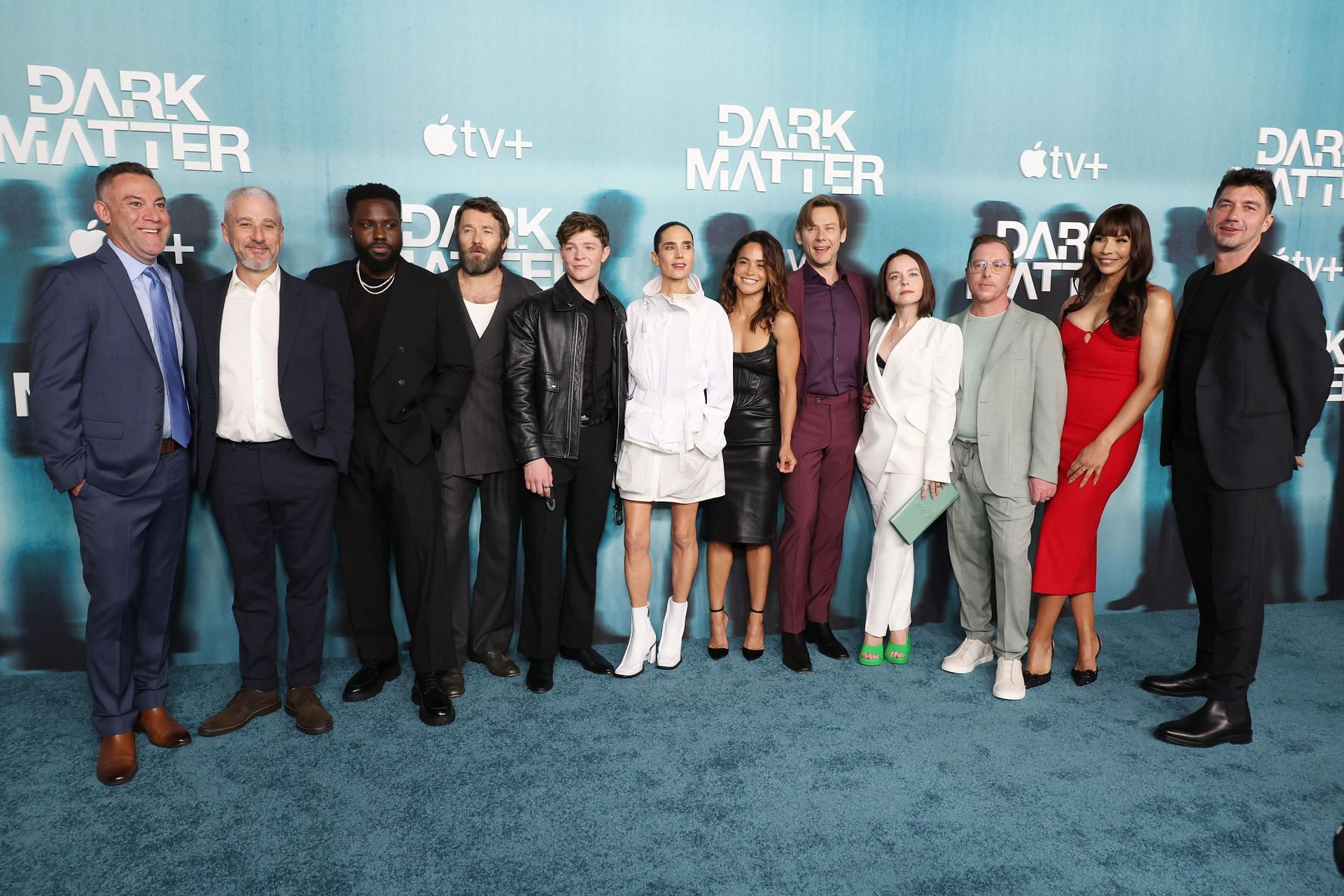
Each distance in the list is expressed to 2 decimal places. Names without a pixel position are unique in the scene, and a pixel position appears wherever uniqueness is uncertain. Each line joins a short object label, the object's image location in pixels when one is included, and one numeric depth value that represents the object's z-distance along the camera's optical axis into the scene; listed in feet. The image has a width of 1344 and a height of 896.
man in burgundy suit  12.49
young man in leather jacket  11.34
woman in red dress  11.29
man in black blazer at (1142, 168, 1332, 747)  9.93
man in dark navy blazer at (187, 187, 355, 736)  10.03
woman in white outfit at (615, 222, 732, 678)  11.66
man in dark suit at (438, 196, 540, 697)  11.56
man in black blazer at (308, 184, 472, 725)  10.68
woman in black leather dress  12.14
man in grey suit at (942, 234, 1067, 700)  11.48
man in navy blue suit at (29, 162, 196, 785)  9.05
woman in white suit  11.85
